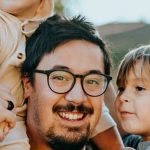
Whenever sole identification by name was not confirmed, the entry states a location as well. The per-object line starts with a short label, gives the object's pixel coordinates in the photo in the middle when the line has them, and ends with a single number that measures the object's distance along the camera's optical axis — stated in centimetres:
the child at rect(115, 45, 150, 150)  243
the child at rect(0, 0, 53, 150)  225
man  234
